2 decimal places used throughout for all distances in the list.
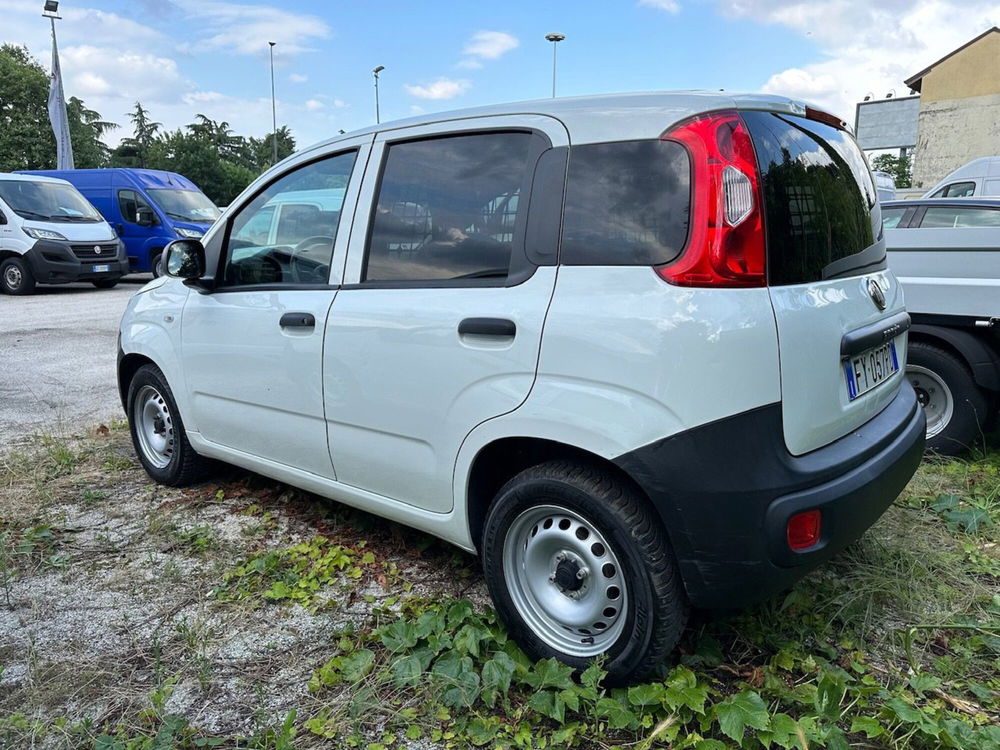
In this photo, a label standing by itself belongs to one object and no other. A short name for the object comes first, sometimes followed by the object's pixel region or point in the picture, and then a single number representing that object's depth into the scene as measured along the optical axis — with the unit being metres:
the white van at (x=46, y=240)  13.20
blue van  15.23
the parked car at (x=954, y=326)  4.26
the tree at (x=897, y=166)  54.69
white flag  21.55
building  31.41
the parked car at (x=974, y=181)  13.90
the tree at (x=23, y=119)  43.31
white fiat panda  2.01
